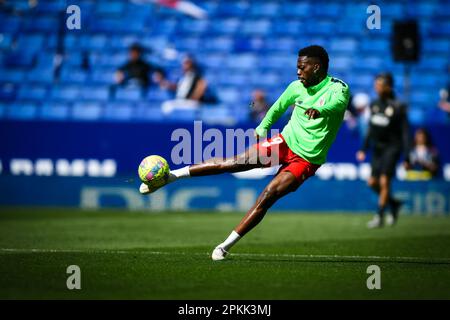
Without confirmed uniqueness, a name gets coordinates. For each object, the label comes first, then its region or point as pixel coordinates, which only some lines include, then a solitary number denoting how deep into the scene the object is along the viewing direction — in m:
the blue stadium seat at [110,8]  24.62
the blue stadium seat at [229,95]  22.28
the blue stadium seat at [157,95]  22.25
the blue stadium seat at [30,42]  23.92
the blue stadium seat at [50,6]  24.91
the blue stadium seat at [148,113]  21.81
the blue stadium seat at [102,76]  23.14
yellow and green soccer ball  9.90
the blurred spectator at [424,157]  19.16
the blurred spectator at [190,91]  21.11
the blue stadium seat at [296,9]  23.83
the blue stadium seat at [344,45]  23.12
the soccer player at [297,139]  9.64
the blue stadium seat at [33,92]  22.70
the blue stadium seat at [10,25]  24.28
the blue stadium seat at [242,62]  23.12
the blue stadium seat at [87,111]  22.19
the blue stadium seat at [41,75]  23.17
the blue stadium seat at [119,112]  22.12
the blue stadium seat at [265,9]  24.02
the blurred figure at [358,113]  19.80
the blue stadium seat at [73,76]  23.05
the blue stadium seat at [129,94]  22.36
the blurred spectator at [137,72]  21.67
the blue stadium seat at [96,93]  22.66
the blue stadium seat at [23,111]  22.22
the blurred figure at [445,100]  20.47
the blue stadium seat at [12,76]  23.42
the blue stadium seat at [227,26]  23.89
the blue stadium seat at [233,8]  24.17
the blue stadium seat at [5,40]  24.08
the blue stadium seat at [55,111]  22.16
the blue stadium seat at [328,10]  23.67
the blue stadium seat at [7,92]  22.88
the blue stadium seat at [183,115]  21.23
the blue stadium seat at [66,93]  22.67
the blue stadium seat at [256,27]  23.67
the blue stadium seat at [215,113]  21.62
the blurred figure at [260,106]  19.67
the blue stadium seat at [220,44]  23.48
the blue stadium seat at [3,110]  22.33
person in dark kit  15.75
